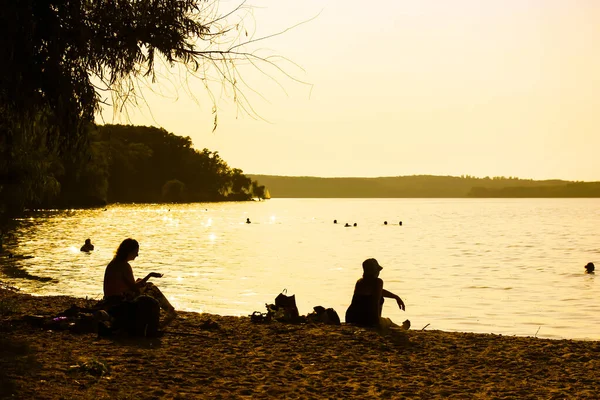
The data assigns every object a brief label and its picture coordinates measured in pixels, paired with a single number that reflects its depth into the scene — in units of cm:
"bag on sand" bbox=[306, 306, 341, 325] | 1282
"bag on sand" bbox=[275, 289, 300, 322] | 1275
